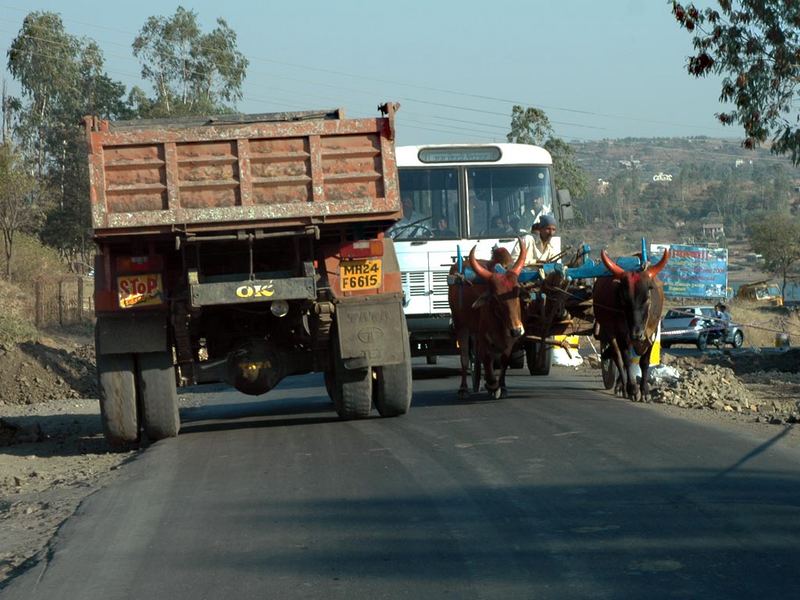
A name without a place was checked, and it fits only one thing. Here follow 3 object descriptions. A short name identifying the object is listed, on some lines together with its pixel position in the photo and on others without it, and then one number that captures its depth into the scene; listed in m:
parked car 43.38
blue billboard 68.50
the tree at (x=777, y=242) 85.12
